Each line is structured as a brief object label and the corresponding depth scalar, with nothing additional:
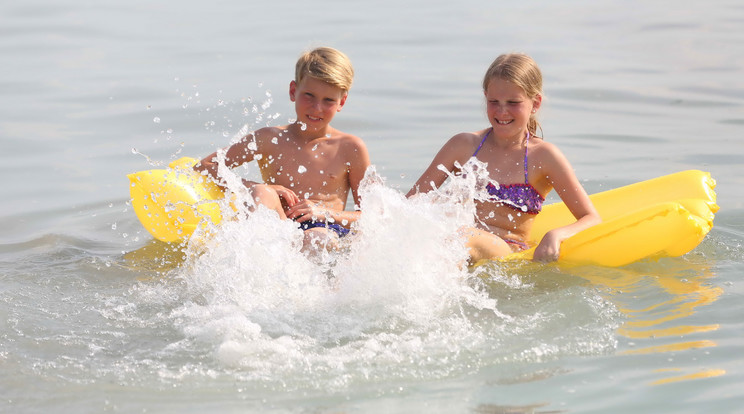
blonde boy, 9.62
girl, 9.46
